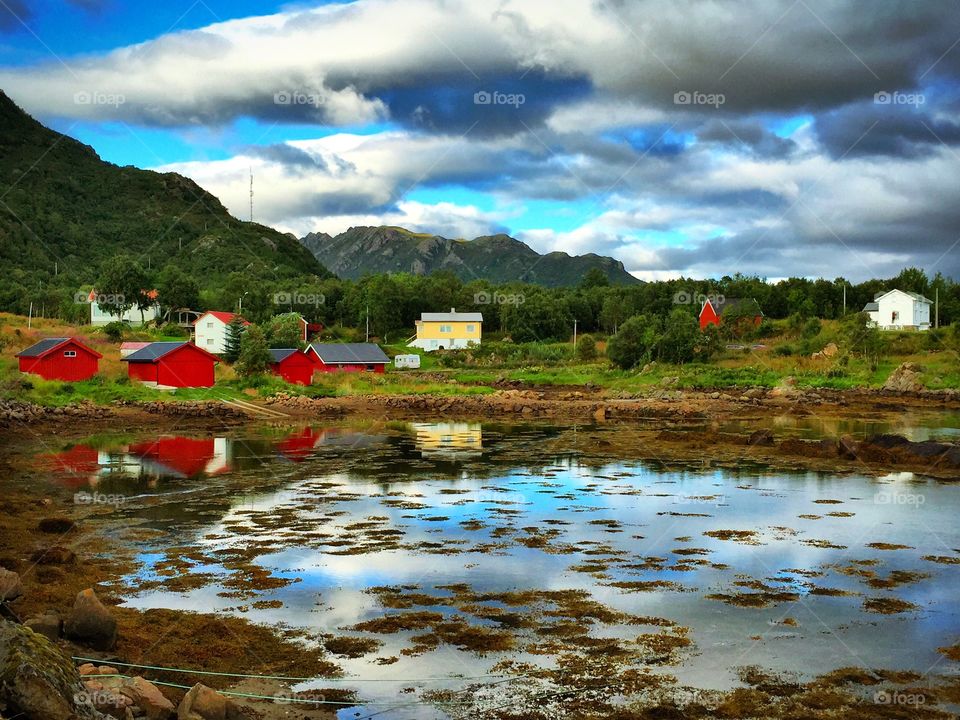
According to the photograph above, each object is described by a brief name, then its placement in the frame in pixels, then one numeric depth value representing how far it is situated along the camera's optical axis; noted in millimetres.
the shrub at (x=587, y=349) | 86250
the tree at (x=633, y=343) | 74938
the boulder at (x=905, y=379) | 63312
